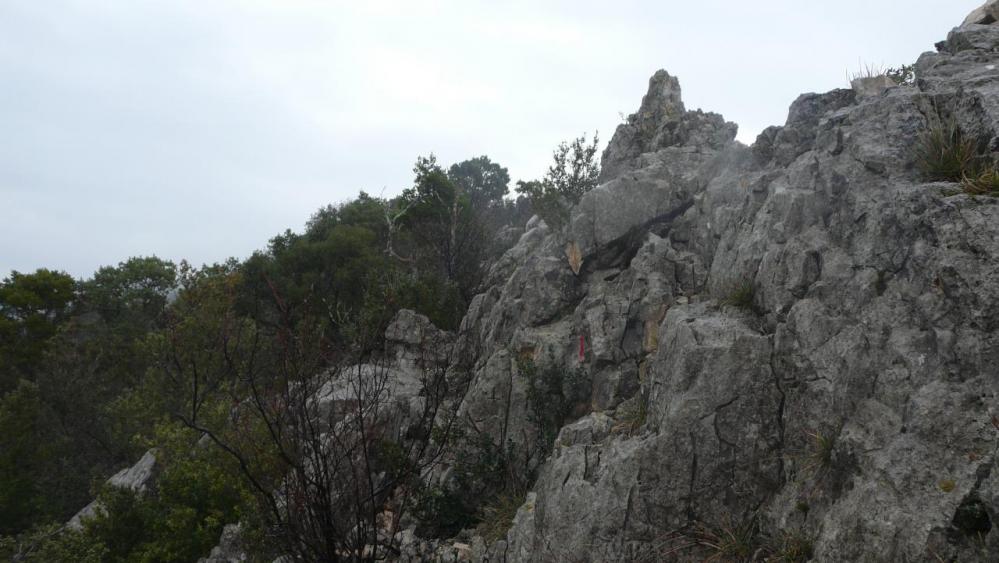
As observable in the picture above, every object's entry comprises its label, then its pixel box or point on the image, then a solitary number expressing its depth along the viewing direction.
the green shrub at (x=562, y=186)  19.78
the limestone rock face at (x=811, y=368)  6.36
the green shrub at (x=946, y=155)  7.65
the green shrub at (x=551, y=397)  13.45
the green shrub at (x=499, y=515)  12.07
